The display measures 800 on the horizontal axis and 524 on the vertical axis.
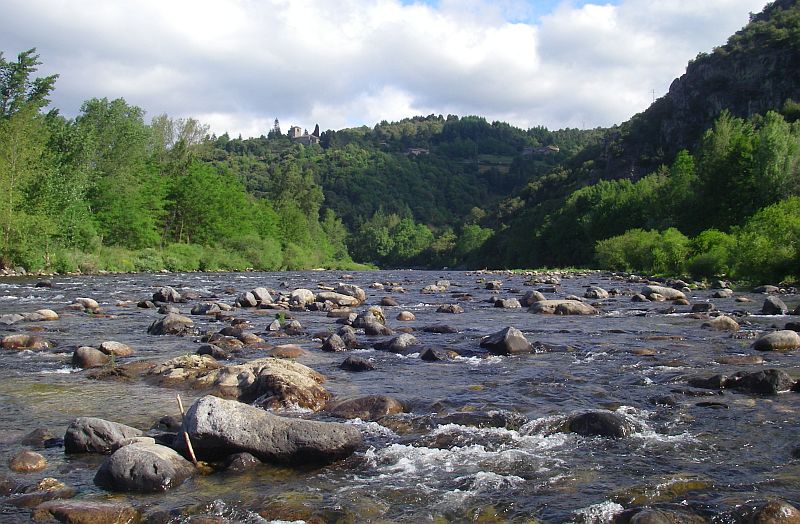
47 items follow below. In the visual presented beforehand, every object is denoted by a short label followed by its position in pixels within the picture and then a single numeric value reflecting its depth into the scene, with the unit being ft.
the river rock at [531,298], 92.38
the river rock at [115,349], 48.12
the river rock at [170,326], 61.52
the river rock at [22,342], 51.60
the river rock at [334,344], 52.60
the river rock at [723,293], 99.69
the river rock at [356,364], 44.47
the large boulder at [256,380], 34.63
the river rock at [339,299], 94.79
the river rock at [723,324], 60.39
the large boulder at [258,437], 25.31
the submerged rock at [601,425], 28.76
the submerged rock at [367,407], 32.32
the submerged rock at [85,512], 19.66
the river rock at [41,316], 68.74
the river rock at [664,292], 98.33
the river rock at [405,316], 75.21
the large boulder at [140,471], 22.43
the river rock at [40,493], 20.95
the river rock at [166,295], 98.99
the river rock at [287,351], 49.15
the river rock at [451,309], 85.05
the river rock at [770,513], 18.69
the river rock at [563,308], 79.87
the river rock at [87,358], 44.06
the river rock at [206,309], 79.71
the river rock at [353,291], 102.54
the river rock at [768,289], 105.70
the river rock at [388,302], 93.88
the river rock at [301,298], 90.99
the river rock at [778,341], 48.37
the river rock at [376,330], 61.93
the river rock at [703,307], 78.79
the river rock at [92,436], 26.25
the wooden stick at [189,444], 24.73
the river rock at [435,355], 48.47
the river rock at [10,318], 65.52
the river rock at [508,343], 50.29
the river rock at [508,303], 90.79
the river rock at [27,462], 23.99
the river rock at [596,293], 105.19
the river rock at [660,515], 18.99
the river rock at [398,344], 51.98
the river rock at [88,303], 80.84
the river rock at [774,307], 73.56
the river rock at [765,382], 35.14
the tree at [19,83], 182.29
